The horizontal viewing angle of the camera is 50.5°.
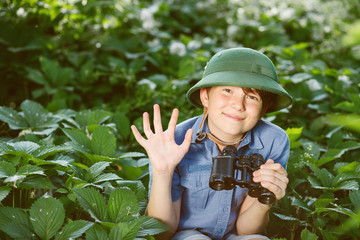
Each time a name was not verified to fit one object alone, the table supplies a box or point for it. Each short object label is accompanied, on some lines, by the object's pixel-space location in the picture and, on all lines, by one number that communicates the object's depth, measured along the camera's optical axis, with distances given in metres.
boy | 1.72
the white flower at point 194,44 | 4.57
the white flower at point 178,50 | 4.29
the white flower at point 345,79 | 3.58
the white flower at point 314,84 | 3.40
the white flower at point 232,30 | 5.12
